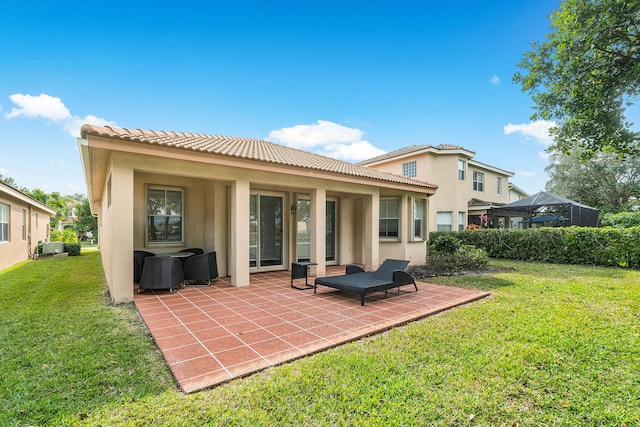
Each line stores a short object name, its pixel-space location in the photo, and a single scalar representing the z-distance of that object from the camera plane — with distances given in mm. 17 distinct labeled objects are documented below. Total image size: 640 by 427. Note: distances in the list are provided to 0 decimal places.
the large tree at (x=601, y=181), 28141
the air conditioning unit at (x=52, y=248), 18508
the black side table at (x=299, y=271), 8192
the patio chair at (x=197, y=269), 8002
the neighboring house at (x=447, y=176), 21688
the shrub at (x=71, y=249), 19941
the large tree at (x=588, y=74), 7281
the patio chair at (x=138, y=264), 7754
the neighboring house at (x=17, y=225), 13024
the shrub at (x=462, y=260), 11703
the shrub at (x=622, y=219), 20556
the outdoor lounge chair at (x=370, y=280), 6590
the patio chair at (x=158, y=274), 7176
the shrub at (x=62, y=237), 23609
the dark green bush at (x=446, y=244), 12375
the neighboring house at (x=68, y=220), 42688
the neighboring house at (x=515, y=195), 29431
